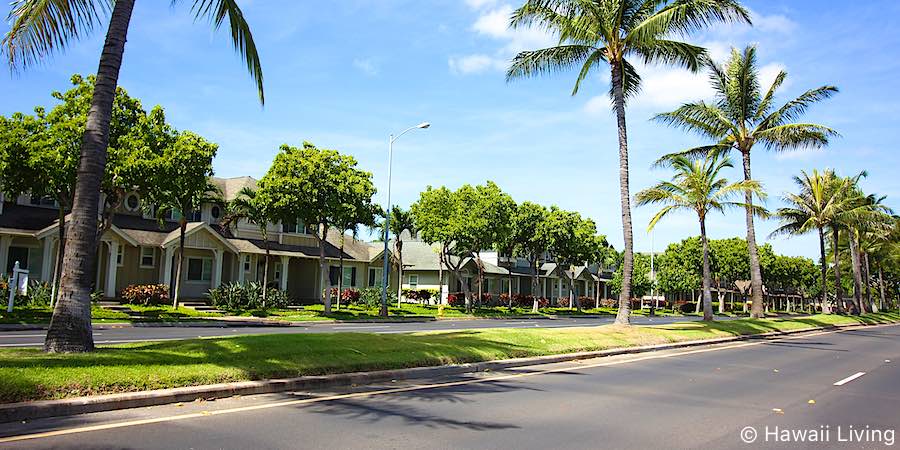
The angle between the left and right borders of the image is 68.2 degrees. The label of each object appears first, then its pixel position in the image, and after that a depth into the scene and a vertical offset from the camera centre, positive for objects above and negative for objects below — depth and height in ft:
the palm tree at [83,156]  33.06 +6.80
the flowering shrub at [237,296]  107.45 -0.69
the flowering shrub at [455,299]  171.32 -0.74
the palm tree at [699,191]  94.63 +15.60
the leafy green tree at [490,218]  135.74 +16.45
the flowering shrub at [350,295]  139.85 -0.27
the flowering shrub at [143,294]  101.81 -0.58
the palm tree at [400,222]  147.33 +16.23
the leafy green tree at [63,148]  74.95 +16.00
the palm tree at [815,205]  140.36 +20.98
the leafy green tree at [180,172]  79.66 +14.74
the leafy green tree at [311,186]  104.73 +16.99
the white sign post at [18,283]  74.43 +0.62
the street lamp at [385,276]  111.45 +3.13
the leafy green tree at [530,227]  159.94 +17.06
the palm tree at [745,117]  101.76 +28.41
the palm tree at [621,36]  66.28 +27.60
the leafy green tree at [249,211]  107.86 +13.58
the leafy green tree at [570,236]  161.27 +15.28
